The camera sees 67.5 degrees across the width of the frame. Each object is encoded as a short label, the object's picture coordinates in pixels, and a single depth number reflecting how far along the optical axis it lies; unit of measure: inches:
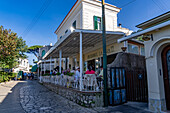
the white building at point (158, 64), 177.4
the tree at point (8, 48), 602.9
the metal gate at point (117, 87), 226.4
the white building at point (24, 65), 1467.8
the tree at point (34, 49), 1694.1
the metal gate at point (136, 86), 254.4
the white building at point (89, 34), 282.5
